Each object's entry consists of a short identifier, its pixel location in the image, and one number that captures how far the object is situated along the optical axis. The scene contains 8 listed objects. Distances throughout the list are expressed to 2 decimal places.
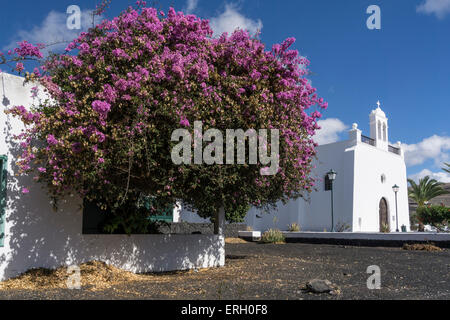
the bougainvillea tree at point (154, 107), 7.46
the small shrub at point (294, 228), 25.41
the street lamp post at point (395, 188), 25.44
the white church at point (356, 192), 25.95
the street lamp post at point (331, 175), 22.78
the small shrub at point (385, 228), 25.16
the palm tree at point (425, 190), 34.03
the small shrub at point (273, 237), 21.72
